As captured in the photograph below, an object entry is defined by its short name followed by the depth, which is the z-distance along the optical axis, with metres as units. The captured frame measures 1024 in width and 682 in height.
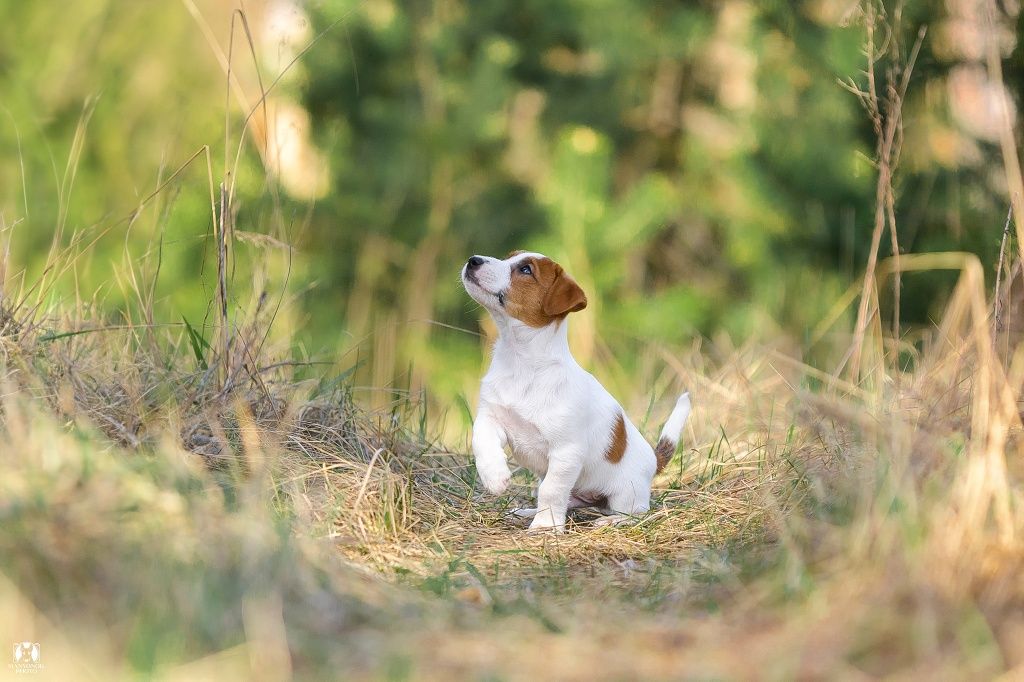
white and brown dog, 7.72
